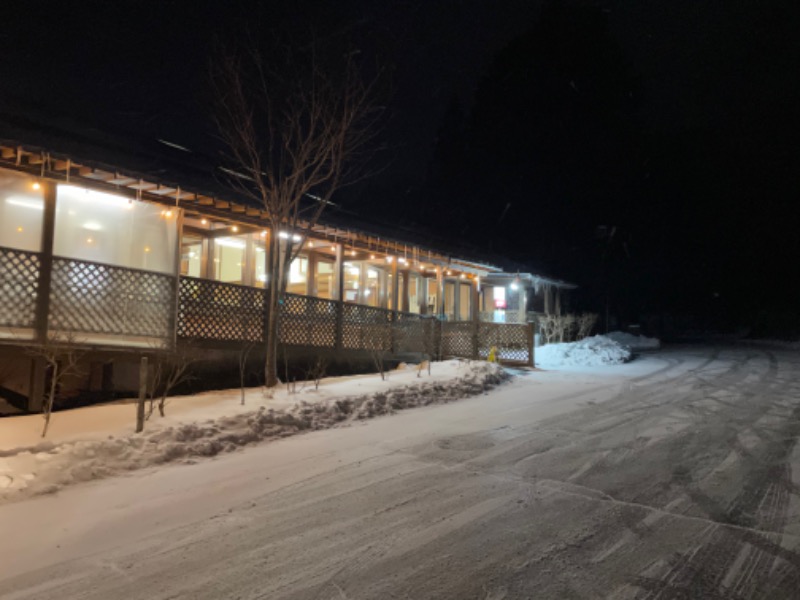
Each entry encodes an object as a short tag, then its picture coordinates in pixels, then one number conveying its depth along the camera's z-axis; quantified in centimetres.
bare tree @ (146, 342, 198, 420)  947
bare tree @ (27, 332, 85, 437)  717
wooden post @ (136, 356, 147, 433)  652
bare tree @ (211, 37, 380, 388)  977
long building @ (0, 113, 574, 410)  834
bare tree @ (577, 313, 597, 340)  2505
